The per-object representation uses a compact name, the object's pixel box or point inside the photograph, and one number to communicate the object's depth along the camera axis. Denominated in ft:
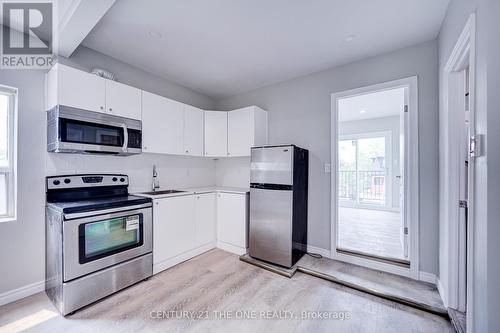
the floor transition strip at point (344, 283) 5.93
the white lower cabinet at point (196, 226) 8.25
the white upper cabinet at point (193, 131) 10.31
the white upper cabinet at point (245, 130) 10.54
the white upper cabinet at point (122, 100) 7.52
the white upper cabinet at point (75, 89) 6.43
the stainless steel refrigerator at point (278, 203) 8.45
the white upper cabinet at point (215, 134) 11.30
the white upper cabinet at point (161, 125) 8.67
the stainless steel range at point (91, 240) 5.82
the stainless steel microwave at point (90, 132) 6.41
